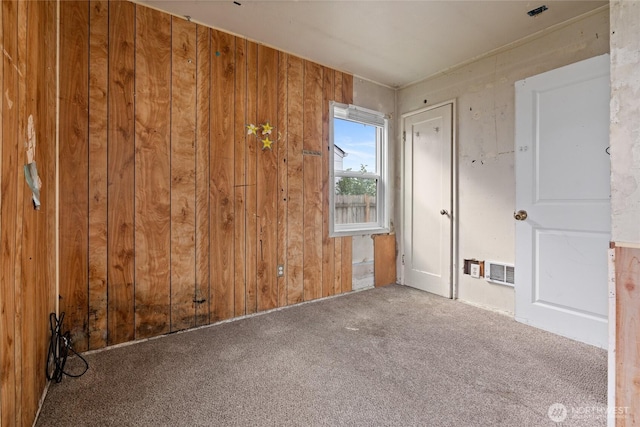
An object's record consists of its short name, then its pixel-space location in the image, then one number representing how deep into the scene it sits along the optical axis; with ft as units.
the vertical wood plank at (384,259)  11.52
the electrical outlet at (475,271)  9.47
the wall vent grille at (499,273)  8.66
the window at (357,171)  10.55
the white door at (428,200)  10.32
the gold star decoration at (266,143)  8.74
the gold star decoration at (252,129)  8.48
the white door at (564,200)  6.77
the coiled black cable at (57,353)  5.44
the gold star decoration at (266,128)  8.70
